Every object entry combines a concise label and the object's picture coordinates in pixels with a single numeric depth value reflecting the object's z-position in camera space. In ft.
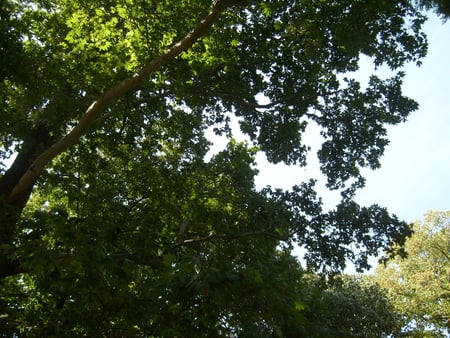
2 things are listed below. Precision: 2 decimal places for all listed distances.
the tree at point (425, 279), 55.36
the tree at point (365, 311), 43.73
